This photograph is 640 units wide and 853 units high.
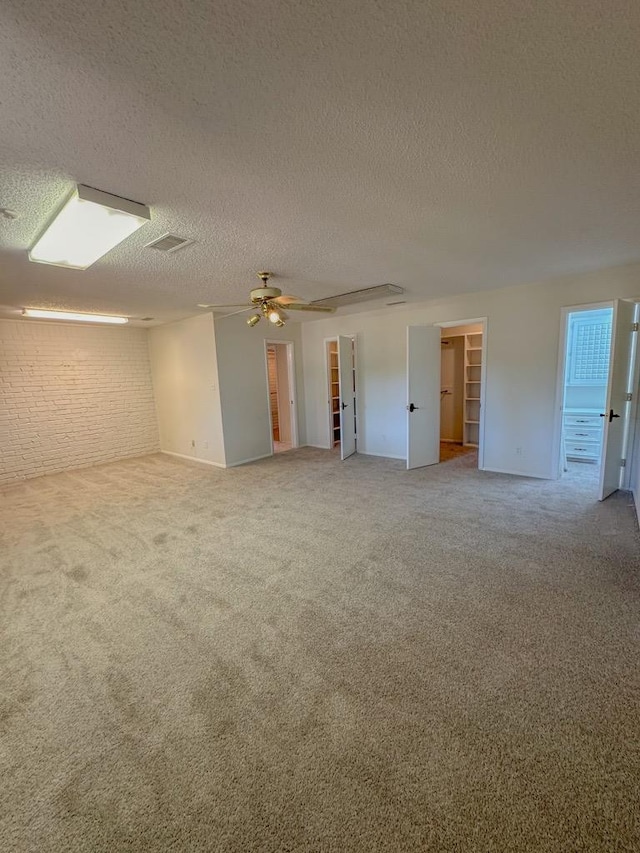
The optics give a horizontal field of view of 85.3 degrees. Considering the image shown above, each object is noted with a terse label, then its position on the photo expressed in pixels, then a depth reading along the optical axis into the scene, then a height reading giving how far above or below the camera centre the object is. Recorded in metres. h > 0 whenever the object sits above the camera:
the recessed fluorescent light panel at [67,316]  4.73 +0.99
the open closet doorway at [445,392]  5.12 -0.41
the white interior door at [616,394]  3.60 -0.36
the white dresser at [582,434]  4.93 -1.04
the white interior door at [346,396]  5.77 -0.40
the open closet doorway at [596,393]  3.68 -0.41
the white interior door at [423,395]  5.09 -0.39
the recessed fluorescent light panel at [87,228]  1.92 +0.97
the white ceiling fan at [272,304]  3.27 +0.72
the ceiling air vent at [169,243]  2.51 +1.01
